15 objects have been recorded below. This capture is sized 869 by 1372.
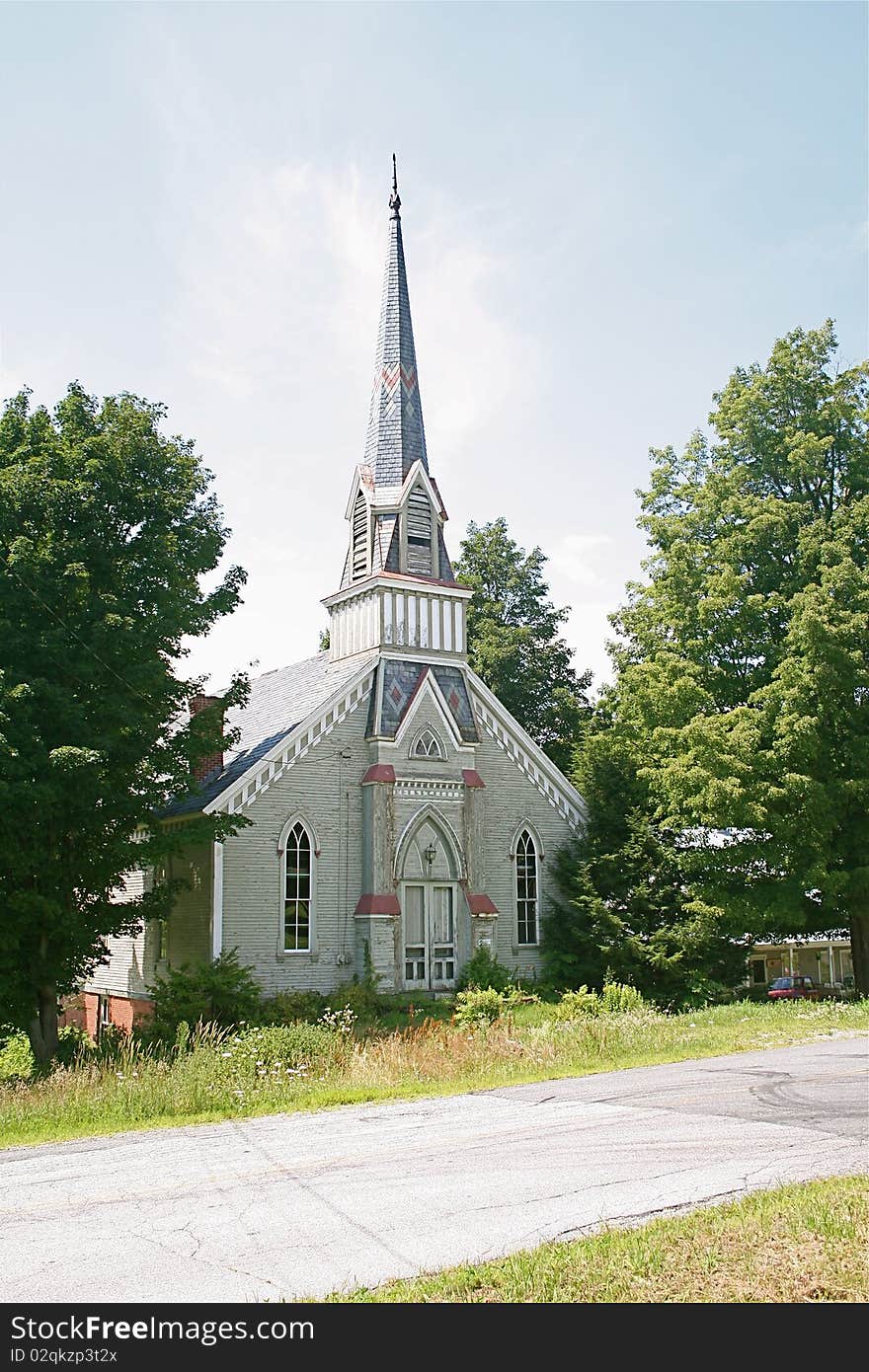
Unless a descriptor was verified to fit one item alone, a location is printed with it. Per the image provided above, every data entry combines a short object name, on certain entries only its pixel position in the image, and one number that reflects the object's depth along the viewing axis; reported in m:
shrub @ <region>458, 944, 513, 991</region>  25.48
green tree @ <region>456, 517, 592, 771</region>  43.34
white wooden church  24.61
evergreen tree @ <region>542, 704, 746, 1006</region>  25.22
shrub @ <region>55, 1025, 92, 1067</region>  18.97
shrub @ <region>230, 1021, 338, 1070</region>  15.28
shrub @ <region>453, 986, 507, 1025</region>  21.09
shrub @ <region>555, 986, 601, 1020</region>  20.90
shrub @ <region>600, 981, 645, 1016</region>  22.47
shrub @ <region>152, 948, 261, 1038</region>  19.97
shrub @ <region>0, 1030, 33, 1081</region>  22.16
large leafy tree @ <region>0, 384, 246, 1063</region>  18.58
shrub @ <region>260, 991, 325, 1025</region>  21.06
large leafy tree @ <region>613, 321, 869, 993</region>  23.33
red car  41.02
